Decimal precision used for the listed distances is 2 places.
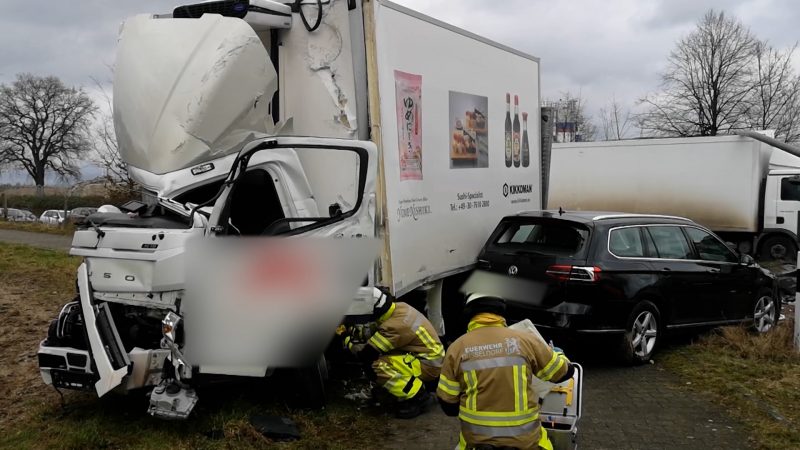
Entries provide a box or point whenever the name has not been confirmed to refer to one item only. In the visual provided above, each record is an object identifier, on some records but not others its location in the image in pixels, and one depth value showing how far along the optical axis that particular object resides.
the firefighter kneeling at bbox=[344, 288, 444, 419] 5.24
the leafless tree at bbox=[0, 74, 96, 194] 52.34
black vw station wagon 6.50
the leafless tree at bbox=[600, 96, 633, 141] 40.78
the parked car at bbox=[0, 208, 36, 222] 30.85
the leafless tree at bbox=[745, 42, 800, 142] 30.31
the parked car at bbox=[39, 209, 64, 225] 27.42
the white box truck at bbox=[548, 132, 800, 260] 15.16
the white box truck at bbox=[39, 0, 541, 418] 4.39
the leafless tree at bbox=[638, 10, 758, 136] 30.33
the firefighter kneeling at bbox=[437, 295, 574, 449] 3.26
